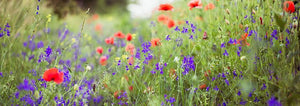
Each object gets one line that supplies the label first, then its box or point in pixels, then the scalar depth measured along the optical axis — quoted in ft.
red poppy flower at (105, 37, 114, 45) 8.61
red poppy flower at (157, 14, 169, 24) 9.49
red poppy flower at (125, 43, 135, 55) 6.79
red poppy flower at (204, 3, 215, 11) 7.20
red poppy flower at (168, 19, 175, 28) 8.13
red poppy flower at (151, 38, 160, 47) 6.49
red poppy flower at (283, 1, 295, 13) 4.68
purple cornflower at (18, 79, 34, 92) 5.10
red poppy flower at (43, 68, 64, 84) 4.27
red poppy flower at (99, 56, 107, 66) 7.34
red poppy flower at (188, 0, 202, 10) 6.77
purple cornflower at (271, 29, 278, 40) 5.55
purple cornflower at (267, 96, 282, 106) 4.06
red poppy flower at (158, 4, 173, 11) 7.70
